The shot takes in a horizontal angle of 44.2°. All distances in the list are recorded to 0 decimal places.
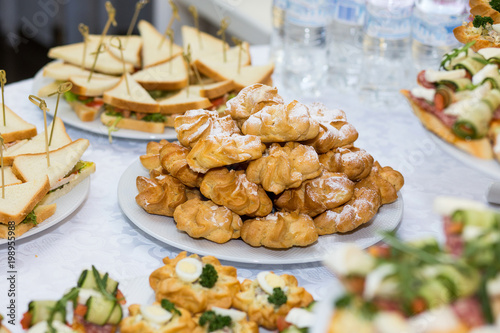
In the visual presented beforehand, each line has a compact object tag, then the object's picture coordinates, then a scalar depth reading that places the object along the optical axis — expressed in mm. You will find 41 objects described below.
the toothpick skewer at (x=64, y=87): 2068
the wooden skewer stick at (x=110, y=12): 2967
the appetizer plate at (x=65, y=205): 1869
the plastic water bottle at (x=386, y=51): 2908
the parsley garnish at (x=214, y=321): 1425
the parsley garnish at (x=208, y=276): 1540
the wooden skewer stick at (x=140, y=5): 3132
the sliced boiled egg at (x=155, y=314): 1413
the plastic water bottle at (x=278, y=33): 3480
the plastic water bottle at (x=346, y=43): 3227
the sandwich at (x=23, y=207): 1819
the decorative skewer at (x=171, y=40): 3077
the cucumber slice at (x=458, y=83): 1448
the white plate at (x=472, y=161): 1218
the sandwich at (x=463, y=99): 1294
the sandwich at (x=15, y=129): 2338
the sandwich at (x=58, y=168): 2045
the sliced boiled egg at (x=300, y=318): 1365
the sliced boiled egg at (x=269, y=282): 1551
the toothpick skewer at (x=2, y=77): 2079
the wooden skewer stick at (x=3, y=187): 1865
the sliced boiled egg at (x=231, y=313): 1474
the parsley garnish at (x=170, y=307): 1448
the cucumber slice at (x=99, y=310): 1420
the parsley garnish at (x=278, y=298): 1498
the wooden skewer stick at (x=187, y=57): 2638
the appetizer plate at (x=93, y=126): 2588
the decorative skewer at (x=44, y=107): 2014
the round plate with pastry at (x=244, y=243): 1775
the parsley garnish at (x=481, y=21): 1951
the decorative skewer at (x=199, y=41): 3556
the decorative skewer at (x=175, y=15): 3184
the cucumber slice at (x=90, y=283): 1522
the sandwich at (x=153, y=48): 3326
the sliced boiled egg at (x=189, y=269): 1537
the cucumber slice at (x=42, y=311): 1417
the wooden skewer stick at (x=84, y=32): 2963
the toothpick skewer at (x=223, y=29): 3021
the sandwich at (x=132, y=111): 2691
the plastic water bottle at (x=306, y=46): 3166
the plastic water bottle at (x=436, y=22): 2820
